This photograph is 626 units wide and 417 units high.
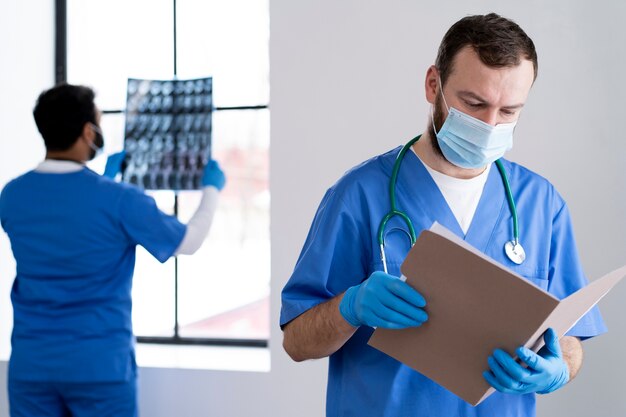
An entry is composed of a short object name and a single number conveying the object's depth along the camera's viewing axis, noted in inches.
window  103.0
